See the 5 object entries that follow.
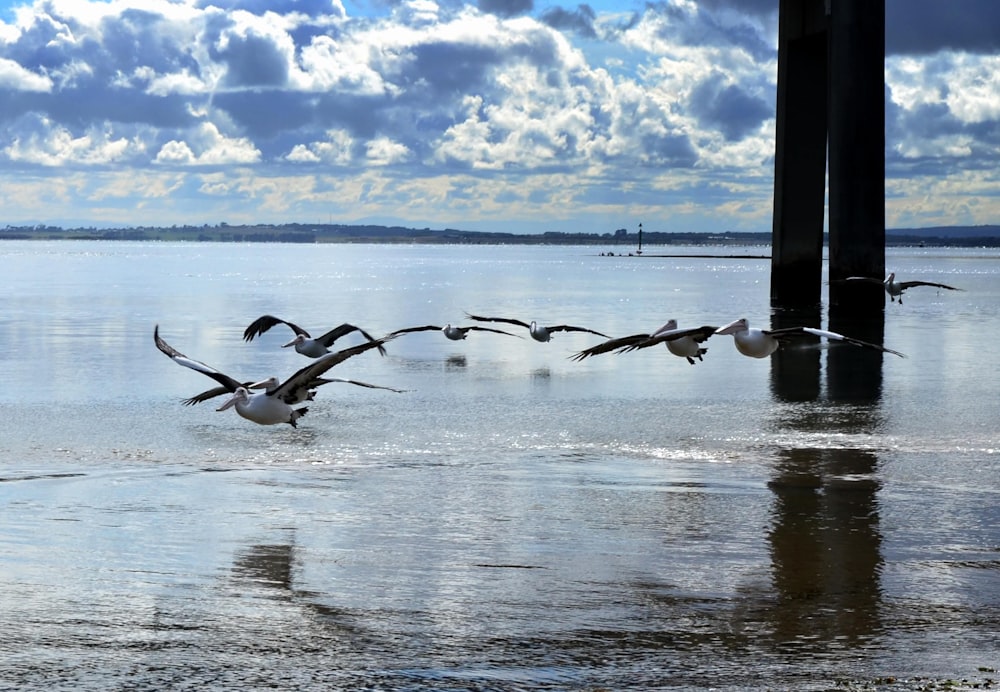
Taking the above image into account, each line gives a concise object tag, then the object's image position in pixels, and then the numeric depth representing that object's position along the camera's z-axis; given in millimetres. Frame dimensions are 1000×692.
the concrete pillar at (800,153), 51000
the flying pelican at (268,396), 16000
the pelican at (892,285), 45572
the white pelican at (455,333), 35112
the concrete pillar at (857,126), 43500
